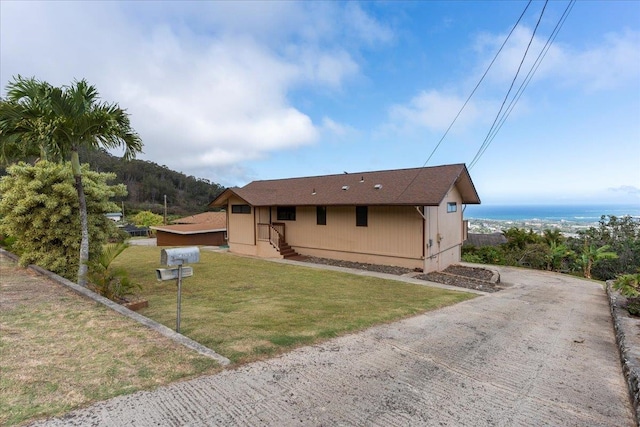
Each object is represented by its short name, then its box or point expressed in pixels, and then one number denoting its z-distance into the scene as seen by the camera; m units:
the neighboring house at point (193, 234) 21.69
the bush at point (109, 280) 6.82
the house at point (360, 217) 12.95
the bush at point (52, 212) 8.26
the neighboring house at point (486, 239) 27.87
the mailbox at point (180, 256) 4.52
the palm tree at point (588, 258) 16.95
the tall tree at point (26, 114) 6.41
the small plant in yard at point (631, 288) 6.62
